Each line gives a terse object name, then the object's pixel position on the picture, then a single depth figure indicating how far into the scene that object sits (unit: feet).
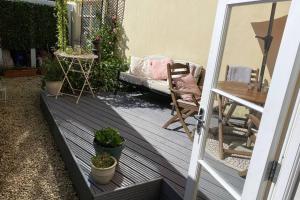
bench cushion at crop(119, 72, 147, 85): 17.08
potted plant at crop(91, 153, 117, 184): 7.48
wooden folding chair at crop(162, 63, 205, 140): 11.75
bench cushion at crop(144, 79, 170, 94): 15.79
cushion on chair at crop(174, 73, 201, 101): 12.75
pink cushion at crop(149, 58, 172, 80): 17.70
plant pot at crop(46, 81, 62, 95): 16.24
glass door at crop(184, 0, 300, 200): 3.83
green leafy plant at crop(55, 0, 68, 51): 18.77
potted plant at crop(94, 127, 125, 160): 8.21
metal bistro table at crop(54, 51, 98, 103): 15.56
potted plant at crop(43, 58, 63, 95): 16.28
